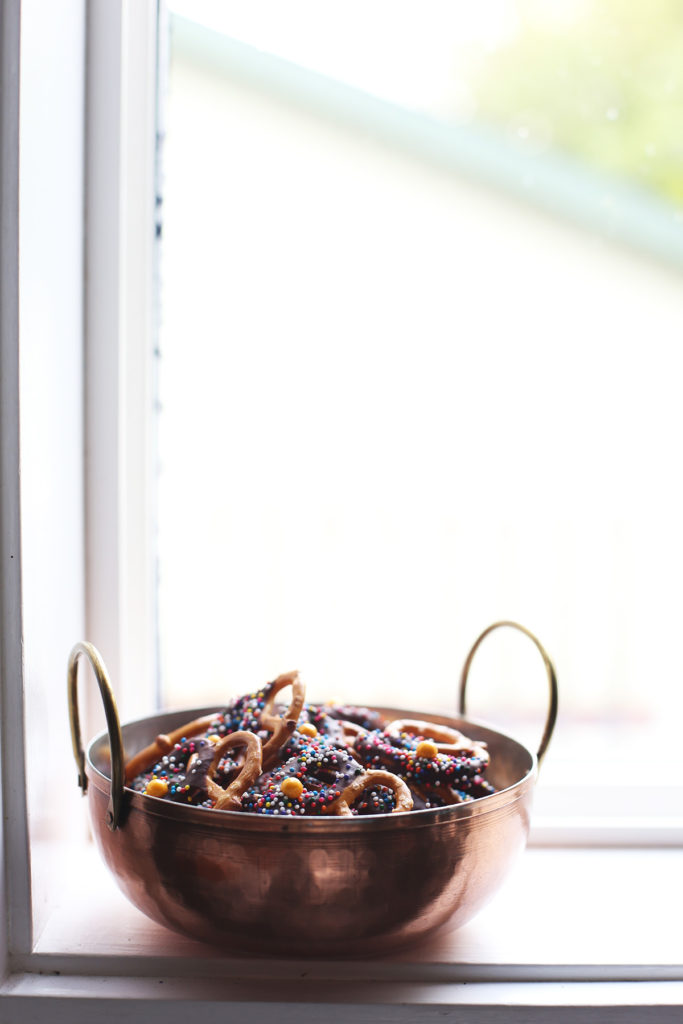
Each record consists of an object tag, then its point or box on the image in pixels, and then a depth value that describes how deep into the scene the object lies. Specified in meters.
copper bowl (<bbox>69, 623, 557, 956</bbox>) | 0.60
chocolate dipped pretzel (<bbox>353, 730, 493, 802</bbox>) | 0.69
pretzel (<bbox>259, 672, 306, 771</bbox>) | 0.70
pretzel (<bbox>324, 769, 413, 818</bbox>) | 0.63
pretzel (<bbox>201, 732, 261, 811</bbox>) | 0.63
